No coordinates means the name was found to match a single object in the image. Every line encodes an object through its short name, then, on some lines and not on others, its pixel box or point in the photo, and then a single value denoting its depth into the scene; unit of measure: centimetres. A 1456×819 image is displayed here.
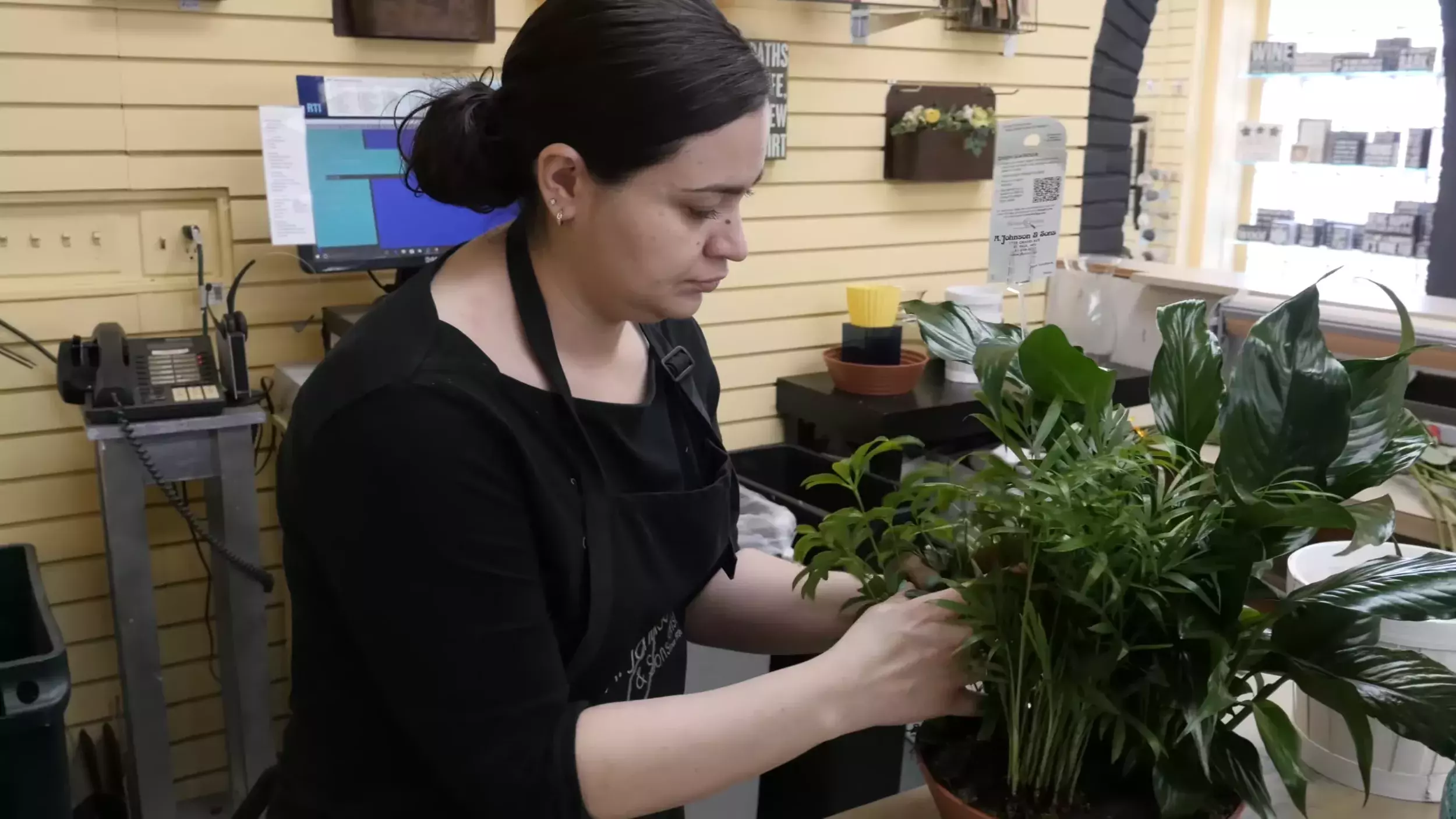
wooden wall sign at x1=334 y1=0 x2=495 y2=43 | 247
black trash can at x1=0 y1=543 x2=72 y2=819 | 173
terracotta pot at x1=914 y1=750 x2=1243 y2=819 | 98
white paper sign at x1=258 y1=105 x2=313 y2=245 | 232
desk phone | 202
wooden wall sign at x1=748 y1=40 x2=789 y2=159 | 299
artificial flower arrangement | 326
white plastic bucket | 117
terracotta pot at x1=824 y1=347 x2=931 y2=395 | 301
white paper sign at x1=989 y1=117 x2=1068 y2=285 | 212
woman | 104
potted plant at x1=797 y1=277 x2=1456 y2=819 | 87
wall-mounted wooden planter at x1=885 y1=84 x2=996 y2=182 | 328
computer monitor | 238
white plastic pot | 324
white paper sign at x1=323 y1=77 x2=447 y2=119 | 238
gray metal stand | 205
